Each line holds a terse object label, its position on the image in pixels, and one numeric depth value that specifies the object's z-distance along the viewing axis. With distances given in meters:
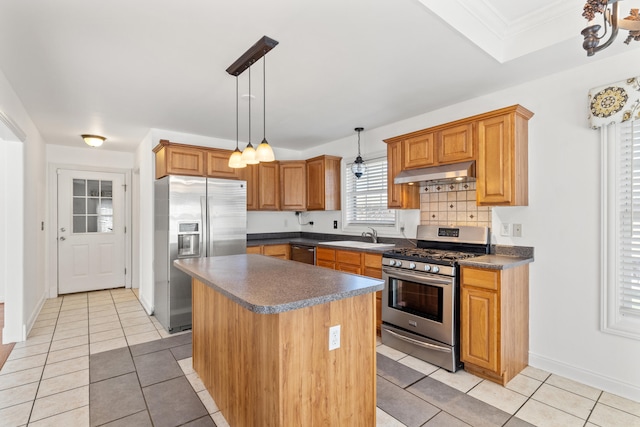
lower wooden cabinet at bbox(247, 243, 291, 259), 4.44
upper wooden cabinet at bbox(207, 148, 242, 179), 4.08
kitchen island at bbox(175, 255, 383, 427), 1.50
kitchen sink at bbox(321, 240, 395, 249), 3.71
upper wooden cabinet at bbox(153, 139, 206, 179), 3.73
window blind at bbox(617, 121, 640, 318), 2.29
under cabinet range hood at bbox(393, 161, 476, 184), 2.88
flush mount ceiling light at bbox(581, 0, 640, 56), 1.19
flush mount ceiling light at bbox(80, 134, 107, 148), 4.49
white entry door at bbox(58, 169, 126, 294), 5.22
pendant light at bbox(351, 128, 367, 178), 4.32
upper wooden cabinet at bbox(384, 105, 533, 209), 2.65
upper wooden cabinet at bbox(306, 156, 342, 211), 4.74
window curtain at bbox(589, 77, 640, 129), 2.24
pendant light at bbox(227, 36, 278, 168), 2.13
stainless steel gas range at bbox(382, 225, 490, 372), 2.70
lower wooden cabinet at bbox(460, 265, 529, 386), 2.46
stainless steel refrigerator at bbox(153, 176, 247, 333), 3.62
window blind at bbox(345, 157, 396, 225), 4.26
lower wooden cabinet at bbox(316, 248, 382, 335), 3.46
